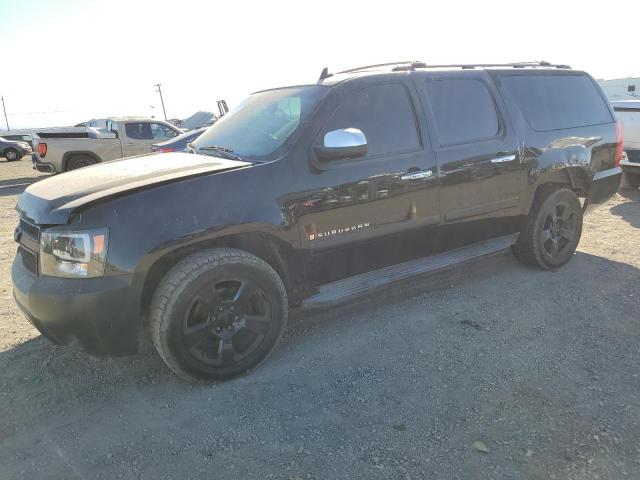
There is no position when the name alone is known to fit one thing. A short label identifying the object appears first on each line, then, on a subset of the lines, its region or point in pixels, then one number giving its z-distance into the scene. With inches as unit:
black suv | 106.1
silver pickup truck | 531.3
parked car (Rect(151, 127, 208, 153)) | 369.4
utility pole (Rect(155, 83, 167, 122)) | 2532.0
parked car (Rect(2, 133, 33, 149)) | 1286.2
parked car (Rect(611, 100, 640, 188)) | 330.3
